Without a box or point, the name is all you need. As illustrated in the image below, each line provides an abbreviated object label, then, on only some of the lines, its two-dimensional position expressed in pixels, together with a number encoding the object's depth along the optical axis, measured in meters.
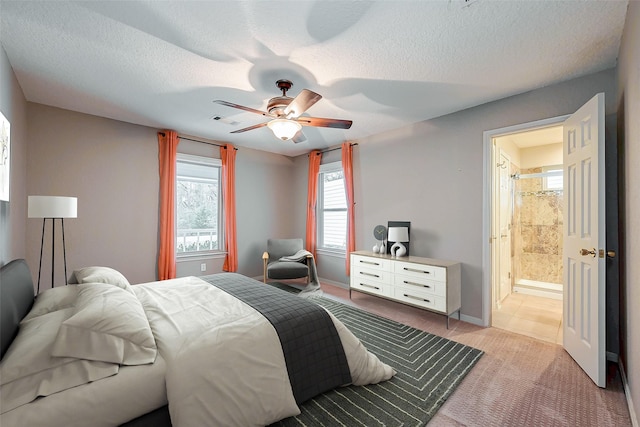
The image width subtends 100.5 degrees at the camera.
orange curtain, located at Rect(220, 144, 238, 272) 4.53
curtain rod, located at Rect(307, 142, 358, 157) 4.46
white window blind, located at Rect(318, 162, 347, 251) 4.88
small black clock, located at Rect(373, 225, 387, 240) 3.91
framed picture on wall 1.91
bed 1.12
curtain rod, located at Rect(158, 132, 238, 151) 3.91
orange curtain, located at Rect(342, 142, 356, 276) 4.46
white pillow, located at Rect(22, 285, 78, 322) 1.58
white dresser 2.97
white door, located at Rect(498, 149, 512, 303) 3.74
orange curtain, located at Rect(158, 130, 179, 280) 3.85
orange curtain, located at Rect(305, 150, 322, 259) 5.05
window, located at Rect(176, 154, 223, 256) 4.27
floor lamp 2.24
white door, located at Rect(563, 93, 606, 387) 1.94
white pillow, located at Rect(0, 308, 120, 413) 1.05
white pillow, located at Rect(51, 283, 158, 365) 1.21
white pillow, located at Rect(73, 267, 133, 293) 1.93
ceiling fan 2.22
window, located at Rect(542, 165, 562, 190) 4.33
